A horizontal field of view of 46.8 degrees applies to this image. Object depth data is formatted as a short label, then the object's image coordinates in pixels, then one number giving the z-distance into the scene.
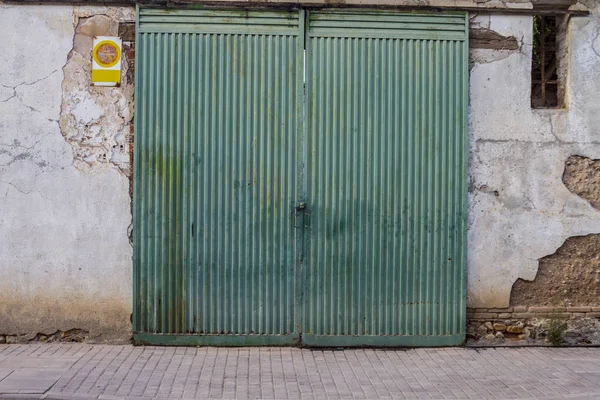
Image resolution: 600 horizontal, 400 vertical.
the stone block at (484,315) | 6.77
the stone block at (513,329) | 6.79
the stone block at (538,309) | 6.79
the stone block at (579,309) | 6.82
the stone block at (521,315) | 6.79
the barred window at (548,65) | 6.96
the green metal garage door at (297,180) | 6.57
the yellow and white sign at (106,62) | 6.61
